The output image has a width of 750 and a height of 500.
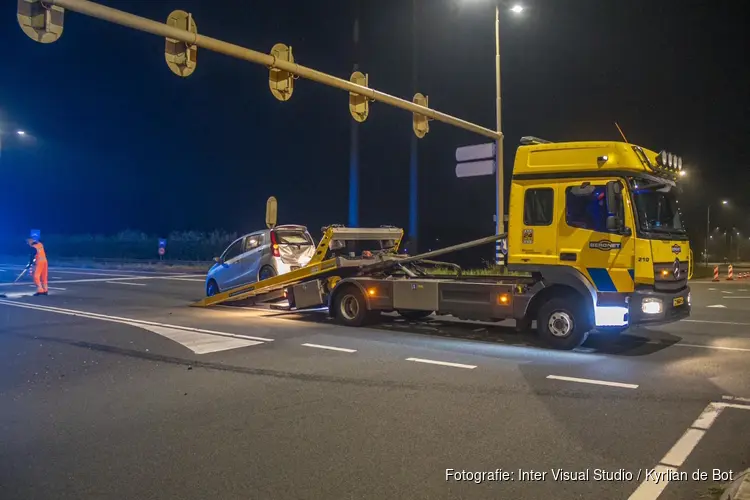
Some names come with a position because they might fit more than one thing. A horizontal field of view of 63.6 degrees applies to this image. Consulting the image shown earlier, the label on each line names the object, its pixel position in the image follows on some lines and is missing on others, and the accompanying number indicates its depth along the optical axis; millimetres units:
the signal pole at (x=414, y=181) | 25641
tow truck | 8742
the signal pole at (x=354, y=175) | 27406
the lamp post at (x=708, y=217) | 43844
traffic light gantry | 7691
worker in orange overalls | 17852
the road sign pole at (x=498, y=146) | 17734
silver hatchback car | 15266
